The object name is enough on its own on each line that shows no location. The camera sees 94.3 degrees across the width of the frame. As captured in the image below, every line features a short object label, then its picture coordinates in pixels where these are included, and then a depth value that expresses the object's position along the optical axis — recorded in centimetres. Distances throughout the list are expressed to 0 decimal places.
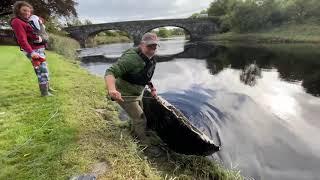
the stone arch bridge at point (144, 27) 3515
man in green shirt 265
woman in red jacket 377
